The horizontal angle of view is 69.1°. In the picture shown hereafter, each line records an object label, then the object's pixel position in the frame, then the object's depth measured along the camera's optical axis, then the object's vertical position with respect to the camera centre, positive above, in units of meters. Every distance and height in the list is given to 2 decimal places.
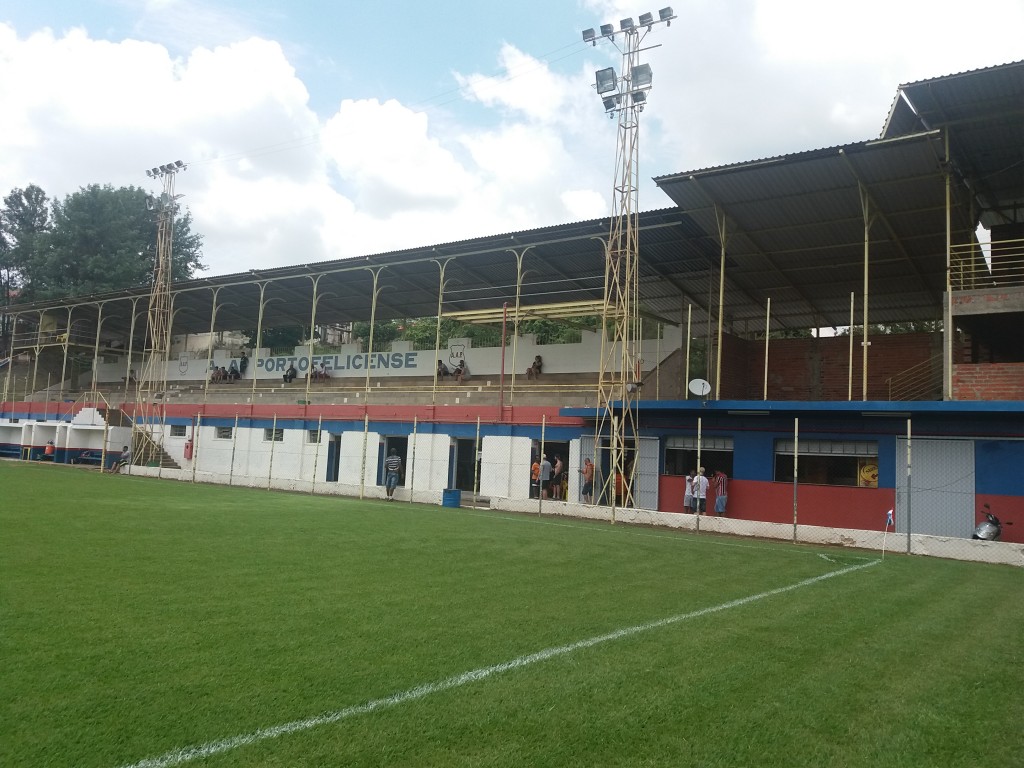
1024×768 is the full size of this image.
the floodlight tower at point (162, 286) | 36.50 +7.28
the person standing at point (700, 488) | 19.97 -0.62
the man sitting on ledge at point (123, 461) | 32.84 -1.32
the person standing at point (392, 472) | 24.38 -0.83
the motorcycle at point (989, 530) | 16.45 -1.08
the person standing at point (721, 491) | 20.78 -0.71
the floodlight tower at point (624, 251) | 22.36 +6.48
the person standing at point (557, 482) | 24.33 -0.83
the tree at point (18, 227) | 56.97 +15.50
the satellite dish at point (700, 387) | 20.62 +2.15
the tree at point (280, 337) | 53.44 +7.62
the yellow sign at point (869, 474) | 19.45 +0.02
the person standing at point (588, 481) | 23.30 -0.70
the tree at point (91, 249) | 50.19 +12.39
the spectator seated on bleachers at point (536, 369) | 31.33 +3.63
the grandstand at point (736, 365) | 17.89 +3.73
